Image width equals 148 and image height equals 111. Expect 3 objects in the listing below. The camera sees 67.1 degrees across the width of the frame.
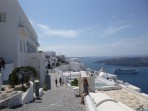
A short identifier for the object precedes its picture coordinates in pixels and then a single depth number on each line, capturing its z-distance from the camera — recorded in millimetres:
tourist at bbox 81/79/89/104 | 5475
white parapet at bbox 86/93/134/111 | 3258
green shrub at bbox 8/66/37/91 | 8305
